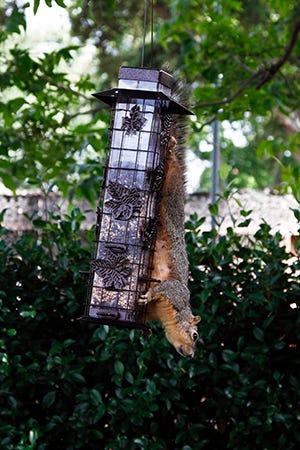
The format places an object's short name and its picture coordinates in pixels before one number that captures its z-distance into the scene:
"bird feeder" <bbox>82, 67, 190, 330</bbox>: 4.57
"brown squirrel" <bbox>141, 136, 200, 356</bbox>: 4.43
